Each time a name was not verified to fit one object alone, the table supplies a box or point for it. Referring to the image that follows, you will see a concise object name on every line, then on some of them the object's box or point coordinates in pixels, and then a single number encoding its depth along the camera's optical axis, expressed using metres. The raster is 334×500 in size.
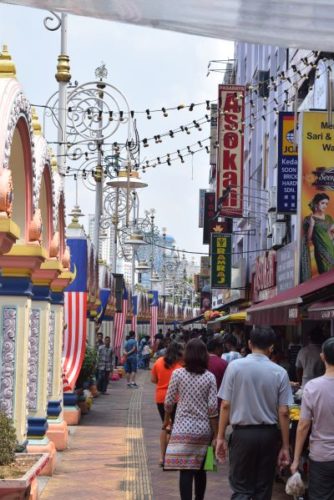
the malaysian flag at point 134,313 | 49.03
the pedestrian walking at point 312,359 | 12.75
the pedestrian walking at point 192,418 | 8.43
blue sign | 20.98
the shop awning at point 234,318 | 26.56
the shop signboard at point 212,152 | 48.46
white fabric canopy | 3.98
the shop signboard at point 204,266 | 71.00
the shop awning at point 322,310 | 11.40
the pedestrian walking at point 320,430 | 6.55
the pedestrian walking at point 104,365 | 27.03
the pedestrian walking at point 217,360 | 11.71
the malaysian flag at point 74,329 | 17.92
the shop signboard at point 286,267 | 20.90
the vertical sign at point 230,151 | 26.88
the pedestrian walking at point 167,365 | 12.12
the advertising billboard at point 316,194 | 18.02
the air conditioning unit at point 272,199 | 26.20
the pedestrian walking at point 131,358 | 31.20
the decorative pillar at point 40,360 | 12.39
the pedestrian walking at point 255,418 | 7.19
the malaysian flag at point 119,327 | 36.97
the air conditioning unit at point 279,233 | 26.27
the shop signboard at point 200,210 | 57.42
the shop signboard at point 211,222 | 39.12
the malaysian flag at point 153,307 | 59.38
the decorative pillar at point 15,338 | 10.12
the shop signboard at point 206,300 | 63.75
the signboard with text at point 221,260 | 35.75
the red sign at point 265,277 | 27.02
